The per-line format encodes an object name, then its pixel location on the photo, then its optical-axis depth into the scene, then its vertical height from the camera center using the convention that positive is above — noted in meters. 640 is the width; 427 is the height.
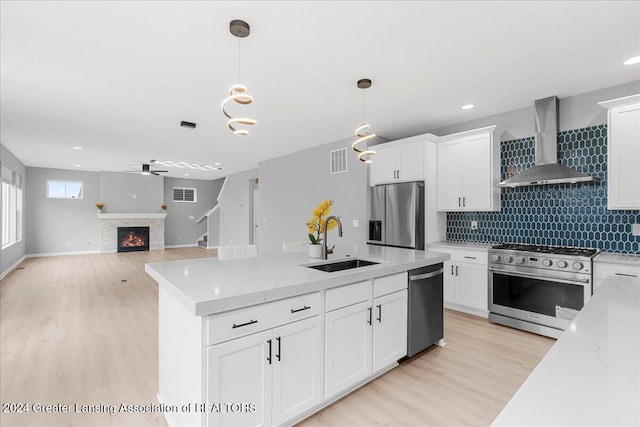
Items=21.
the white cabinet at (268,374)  1.48 -0.89
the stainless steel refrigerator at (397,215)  4.34 -0.04
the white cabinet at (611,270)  2.76 -0.56
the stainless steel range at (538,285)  3.06 -0.81
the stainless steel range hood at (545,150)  3.49 +0.75
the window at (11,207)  6.81 +0.19
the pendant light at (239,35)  2.16 +1.36
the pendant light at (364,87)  3.11 +1.37
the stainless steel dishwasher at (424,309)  2.64 -0.90
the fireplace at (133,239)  10.16 -0.87
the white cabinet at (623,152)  2.93 +0.59
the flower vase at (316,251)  2.67 -0.34
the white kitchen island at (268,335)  1.47 -0.73
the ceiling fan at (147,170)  7.65 +1.14
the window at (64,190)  9.27 +0.78
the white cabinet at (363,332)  2.00 -0.89
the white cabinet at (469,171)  3.95 +0.58
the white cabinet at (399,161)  4.38 +0.80
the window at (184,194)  11.43 +0.75
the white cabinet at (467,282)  3.77 -0.92
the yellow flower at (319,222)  2.68 -0.08
